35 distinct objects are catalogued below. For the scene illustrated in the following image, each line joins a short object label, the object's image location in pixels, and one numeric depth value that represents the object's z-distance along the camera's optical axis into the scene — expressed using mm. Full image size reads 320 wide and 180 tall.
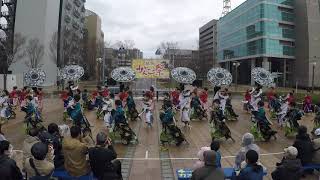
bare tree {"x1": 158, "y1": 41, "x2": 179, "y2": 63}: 87812
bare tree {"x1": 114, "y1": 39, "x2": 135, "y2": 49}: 98625
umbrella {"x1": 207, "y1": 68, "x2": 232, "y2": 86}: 24214
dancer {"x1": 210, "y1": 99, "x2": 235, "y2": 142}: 15820
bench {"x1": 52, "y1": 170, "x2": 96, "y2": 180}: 7995
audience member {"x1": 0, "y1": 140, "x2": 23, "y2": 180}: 6773
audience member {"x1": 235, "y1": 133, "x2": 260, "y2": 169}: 8383
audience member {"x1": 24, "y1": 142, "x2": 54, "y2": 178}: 6927
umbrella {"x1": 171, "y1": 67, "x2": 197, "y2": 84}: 25609
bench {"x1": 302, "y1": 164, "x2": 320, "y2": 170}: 10015
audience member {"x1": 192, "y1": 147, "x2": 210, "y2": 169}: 6766
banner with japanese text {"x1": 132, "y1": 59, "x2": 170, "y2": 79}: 38062
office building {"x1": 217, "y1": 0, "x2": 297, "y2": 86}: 70750
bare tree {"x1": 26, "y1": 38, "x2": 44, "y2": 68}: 60312
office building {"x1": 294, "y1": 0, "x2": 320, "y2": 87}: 69375
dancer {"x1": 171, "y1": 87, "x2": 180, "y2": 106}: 24688
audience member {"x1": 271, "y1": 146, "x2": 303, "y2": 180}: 7211
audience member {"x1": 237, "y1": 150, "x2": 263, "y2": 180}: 6734
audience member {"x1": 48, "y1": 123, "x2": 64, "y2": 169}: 8656
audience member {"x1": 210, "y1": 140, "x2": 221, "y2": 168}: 7612
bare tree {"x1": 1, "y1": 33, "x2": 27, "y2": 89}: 54981
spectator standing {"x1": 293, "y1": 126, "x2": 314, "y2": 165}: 9922
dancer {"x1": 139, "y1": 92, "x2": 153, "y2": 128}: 19625
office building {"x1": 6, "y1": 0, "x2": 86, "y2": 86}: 64125
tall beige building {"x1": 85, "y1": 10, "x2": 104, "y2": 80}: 87625
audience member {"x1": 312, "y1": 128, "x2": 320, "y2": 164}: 10148
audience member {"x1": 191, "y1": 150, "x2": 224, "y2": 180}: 6176
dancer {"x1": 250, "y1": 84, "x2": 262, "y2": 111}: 21297
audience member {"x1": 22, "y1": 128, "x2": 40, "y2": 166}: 8320
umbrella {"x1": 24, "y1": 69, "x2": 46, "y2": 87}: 24234
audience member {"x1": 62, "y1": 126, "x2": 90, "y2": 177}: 7859
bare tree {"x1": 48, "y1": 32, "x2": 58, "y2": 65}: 65500
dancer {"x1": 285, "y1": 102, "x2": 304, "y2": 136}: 16844
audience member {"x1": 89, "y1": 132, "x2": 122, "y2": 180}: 7180
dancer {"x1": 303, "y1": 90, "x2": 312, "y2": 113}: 27062
